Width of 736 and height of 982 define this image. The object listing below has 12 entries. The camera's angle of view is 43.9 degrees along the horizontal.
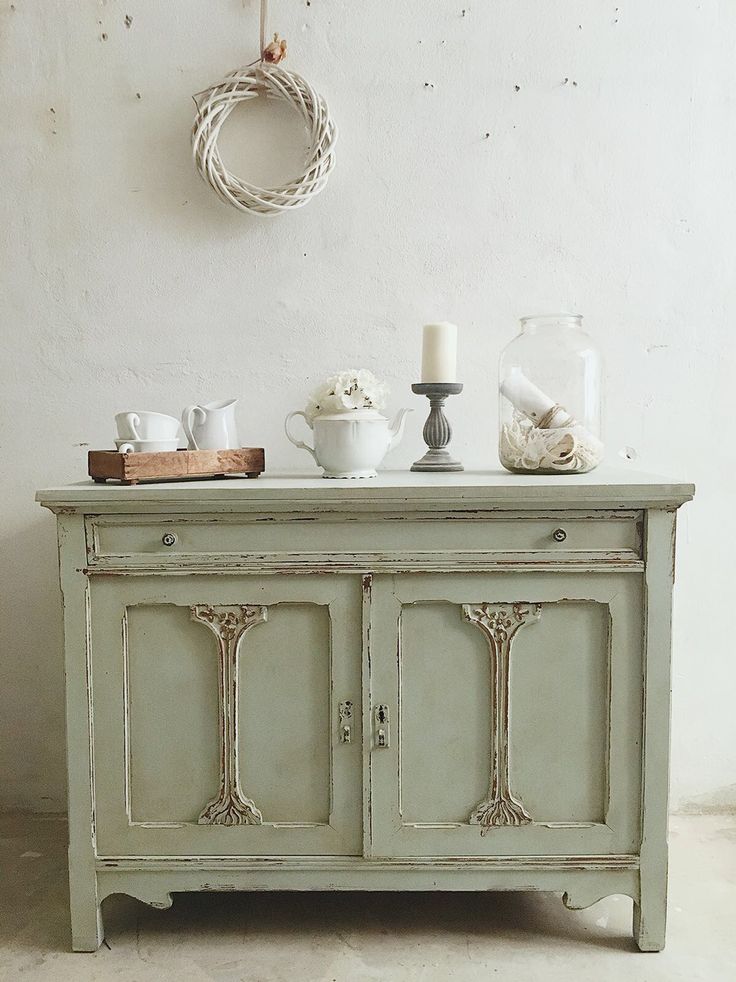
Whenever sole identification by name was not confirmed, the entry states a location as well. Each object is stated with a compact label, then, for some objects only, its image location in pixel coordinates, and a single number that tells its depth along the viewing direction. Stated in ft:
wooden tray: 6.31
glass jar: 6.73
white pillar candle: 7.39
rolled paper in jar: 6.84
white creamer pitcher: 7.04
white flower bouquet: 7.02
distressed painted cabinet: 6.21
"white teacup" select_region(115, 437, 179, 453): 6.55
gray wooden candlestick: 7.43
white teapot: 6.73
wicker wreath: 7.71
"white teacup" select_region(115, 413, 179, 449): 6.66
